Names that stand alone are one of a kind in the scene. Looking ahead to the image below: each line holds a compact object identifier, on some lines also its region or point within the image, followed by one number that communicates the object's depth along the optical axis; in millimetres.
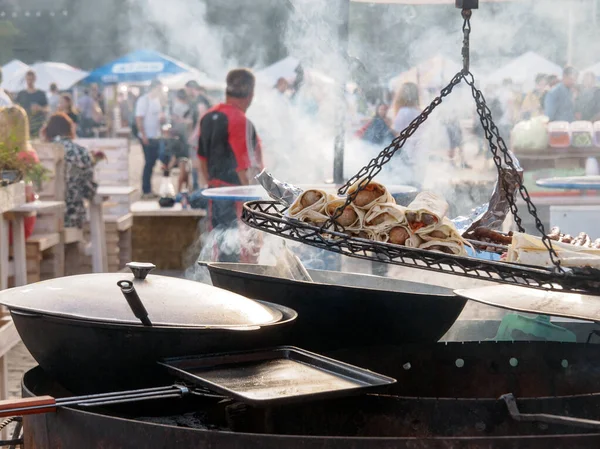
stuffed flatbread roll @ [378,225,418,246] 2146
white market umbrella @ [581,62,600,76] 10084
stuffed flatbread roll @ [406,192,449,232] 2186
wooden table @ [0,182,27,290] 4648
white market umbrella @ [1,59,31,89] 16297
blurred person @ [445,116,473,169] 9023
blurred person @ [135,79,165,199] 14672
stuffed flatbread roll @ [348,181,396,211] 2236
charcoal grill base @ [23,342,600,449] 1720
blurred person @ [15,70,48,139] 14344
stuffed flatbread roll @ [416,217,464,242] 2160
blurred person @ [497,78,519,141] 10336
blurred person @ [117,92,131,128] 20109
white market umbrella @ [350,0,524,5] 6793
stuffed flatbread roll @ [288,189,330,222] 2193
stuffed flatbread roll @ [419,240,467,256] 2131
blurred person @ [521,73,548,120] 10280
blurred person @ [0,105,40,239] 5953
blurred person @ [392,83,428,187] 7270
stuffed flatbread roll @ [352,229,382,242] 2150
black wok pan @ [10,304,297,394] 1914
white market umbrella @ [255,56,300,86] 13326
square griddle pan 1747
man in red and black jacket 6575
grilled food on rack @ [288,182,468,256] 2145
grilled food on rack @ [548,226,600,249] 2543
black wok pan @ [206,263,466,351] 2438
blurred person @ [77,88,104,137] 18219
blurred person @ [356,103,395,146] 7906
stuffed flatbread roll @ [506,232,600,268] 1927
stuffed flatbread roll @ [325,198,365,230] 2188
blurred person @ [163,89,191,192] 14789
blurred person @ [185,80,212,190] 14016
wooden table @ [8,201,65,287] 6055
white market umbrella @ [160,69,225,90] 16188
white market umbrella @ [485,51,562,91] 10844
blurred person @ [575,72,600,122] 10062
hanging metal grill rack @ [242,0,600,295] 1825
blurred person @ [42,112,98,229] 8172
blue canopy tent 15891
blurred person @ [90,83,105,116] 18703
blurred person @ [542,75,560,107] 10312
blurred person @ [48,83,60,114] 16719
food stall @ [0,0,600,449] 1802
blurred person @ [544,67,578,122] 9961
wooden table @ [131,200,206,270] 8594
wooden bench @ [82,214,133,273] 8500
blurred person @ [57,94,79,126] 13711
